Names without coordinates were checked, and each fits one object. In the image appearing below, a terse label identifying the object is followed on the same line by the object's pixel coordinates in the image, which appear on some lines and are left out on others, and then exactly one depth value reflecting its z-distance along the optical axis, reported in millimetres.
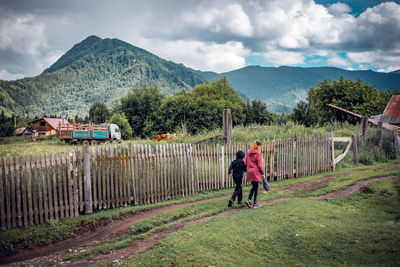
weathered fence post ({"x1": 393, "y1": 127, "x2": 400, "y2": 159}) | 16641
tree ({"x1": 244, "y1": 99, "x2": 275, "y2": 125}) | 72375
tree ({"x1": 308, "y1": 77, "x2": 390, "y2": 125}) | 34312
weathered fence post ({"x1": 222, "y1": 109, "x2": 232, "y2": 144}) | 11938
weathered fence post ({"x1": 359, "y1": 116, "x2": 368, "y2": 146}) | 16312
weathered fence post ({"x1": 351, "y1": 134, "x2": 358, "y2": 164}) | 14680
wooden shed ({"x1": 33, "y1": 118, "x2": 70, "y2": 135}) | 72681
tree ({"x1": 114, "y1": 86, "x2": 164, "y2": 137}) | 62406
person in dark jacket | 8000
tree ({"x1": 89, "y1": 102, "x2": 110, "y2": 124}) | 77762
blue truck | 30562
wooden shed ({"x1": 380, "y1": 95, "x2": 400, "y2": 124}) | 27797
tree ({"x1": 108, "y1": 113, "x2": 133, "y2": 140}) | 50031
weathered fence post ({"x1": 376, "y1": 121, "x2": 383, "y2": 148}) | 16594
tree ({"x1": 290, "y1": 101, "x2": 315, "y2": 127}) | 61219
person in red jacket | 7821
